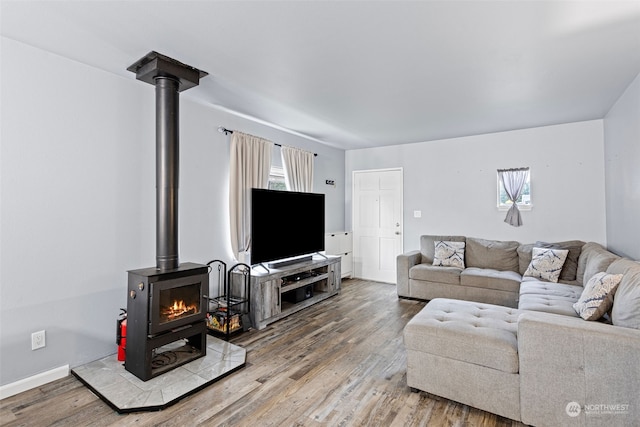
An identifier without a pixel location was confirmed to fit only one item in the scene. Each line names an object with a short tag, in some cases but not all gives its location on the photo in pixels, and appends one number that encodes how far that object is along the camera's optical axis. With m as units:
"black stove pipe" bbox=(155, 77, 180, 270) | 2.63
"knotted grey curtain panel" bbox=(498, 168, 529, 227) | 4.58
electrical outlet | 2.34
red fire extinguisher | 2.62
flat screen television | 3.71
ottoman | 1.96
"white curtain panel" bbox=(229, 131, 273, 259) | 3.82
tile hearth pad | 2.11
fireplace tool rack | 3.25
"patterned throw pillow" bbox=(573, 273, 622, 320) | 2.18
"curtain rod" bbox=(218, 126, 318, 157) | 3.73
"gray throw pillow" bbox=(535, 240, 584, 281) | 3.79
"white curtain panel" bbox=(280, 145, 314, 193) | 4.66
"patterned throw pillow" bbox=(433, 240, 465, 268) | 4.57
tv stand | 3.49
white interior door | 5.66
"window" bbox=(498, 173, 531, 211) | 4.55
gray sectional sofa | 1.70
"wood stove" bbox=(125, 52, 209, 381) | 2.38
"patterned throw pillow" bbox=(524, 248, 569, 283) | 3.76
